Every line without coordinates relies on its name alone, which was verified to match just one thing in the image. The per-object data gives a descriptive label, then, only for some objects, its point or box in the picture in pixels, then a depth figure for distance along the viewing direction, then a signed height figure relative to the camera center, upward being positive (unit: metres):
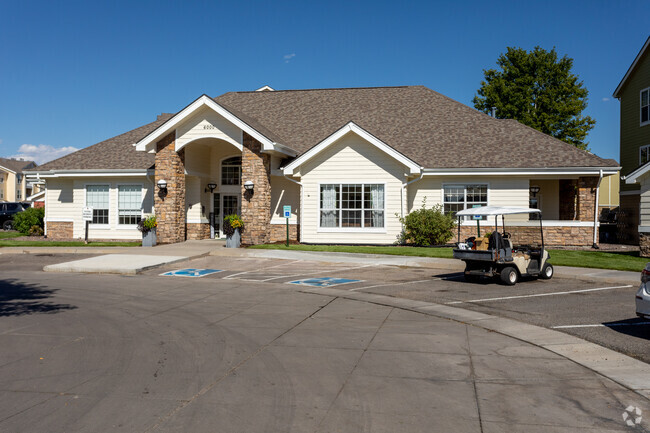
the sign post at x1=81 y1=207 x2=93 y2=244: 24.88 +0.11
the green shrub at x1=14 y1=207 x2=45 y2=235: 29.64 -0.17
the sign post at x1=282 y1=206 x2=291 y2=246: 22.00 +0.27
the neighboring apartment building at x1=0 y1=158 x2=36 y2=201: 80.50 +5.33
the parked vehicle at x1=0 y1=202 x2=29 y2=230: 36.94 +0.27
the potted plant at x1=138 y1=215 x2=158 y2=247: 23.73 -0.63
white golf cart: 13.96 -1.00
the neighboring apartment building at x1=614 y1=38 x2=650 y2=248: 28.83 +5.24
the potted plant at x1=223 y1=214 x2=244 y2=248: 22.61 -0.62
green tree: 46.78 +10.84
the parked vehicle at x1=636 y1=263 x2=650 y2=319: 8.41 -1.23
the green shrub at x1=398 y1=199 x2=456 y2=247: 23.12 -0.37
